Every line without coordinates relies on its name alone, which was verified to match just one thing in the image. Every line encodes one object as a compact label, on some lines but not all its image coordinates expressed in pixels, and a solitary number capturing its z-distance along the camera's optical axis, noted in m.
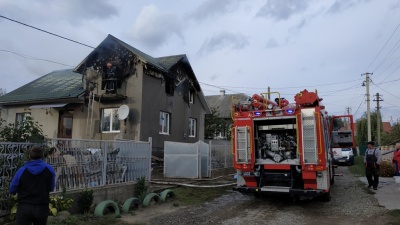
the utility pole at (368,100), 34.53
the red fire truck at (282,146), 9.05
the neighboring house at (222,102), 41.26
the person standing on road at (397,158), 12.91
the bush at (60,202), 7.23
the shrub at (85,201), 8.12
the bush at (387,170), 17.71
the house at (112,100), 18.67
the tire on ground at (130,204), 8.77
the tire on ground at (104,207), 7.99
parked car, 25.90
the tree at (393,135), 35.33
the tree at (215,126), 31.50
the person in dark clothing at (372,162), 12.77
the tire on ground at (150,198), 9.62
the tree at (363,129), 49.81
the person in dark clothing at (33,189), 4.84
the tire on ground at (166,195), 10.46
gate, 15.91
